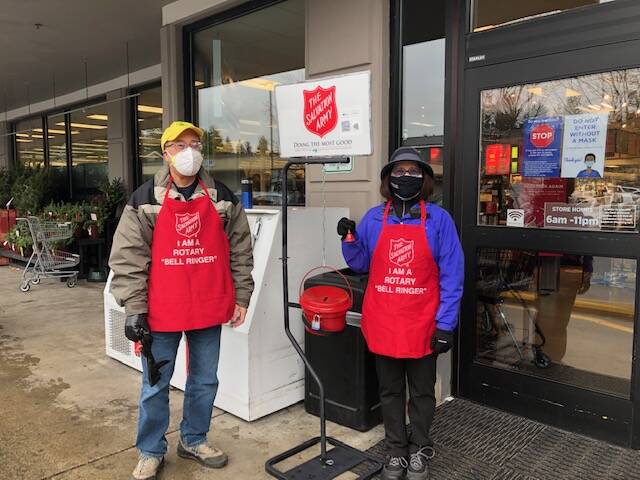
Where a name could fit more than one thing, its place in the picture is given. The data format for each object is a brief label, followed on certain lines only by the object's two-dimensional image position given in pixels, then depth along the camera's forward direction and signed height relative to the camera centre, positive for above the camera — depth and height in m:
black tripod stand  2.68 -1.43
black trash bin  3.13 -1.08
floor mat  2.72 -1.45
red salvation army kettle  2.66 -0.61
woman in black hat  2.56 -0.51
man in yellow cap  2.43 -0.41
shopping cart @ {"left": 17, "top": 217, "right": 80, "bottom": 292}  7.44 -0.96
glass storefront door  3.00 -0.30
